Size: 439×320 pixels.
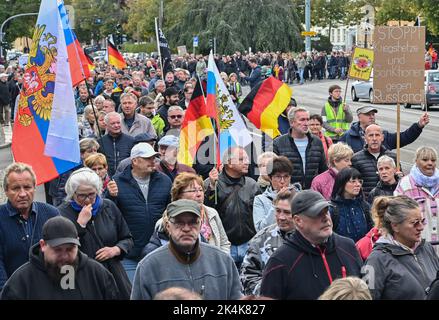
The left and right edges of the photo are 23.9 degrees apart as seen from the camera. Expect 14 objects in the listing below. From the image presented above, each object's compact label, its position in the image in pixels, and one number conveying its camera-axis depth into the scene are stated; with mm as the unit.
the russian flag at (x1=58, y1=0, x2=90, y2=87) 10219
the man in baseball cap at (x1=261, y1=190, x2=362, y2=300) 5969
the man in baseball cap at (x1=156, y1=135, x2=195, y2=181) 9930
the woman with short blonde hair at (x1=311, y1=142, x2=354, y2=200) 9773
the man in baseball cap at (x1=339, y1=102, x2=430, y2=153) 12469
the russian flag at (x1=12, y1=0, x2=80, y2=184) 8906
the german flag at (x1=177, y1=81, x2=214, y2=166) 10492
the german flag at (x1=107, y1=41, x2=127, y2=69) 27047
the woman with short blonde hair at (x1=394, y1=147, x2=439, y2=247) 8859
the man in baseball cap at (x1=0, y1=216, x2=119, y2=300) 5844
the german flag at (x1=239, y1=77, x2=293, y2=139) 12562
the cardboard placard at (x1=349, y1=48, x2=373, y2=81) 18375
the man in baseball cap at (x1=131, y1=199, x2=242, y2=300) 6000
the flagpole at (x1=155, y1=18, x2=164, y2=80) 19797
